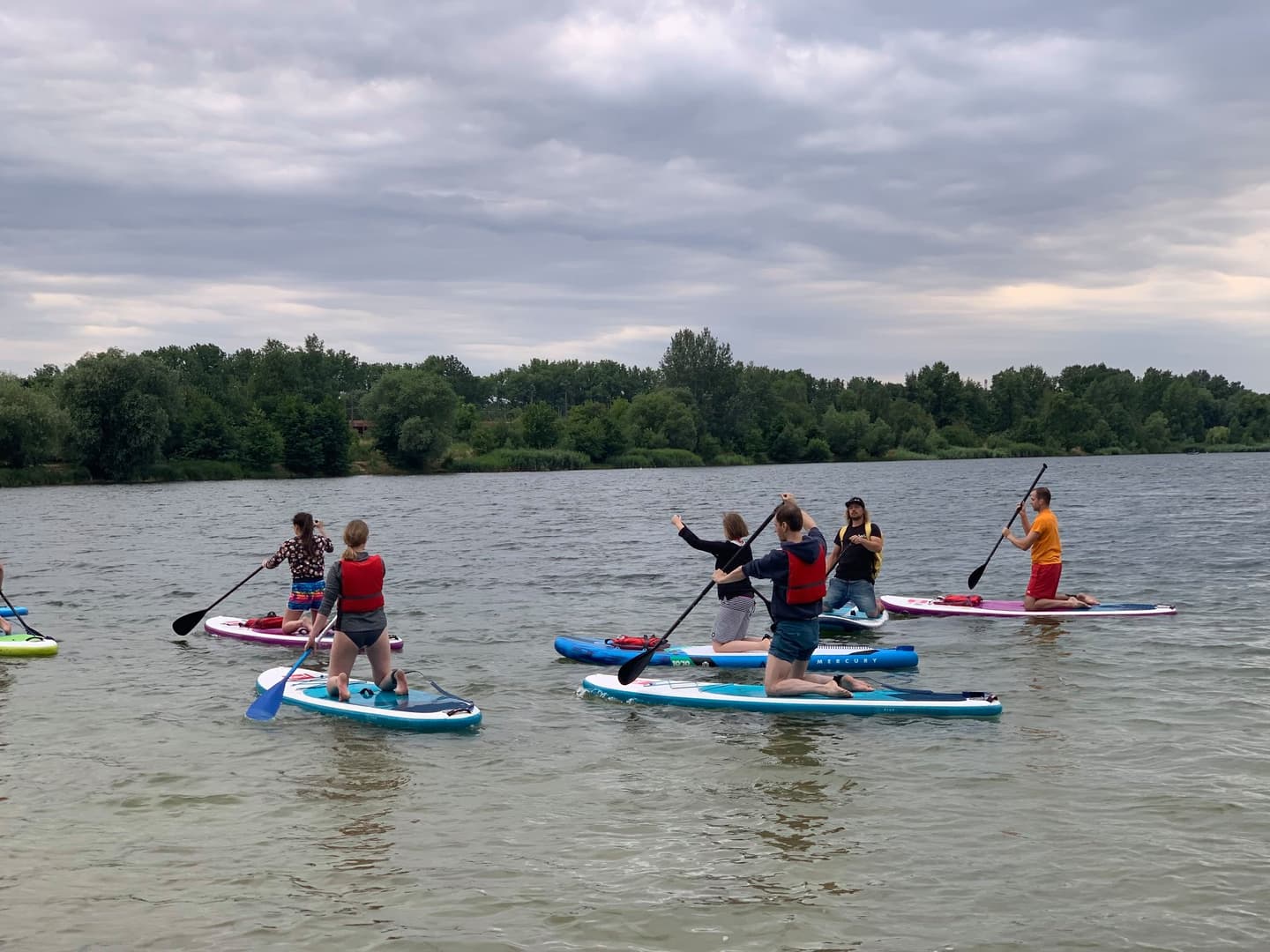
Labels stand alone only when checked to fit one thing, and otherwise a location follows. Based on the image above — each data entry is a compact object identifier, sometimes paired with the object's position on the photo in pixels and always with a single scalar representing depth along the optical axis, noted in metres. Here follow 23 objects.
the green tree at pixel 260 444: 86.12
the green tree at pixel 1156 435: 156.88
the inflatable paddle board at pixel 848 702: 10.83
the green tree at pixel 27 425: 65.25
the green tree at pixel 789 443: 124.88
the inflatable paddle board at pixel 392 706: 10.41
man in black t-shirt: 15.32
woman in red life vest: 10.68
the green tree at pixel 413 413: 88.75
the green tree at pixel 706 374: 124.75
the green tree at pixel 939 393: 156.12
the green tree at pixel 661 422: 116.75
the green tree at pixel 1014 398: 157.50
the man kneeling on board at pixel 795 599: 10.19
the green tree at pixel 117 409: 69.31
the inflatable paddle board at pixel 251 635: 15.20
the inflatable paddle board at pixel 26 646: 14.36
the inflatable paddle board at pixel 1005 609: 17.02
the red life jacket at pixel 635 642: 13.95
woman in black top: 13.13
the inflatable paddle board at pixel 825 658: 13.44
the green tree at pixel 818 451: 127.62
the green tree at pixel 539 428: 108.25
